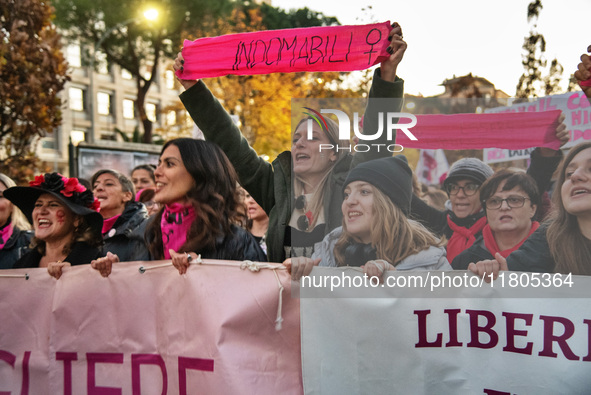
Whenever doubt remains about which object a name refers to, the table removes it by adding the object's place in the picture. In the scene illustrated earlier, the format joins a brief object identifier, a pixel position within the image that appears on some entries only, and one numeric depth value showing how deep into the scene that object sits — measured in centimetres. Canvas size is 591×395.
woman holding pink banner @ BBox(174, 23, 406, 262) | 244
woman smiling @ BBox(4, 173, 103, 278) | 313
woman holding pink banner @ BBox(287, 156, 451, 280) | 227
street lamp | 1566
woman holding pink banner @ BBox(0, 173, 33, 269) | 392
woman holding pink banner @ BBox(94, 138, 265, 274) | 277
